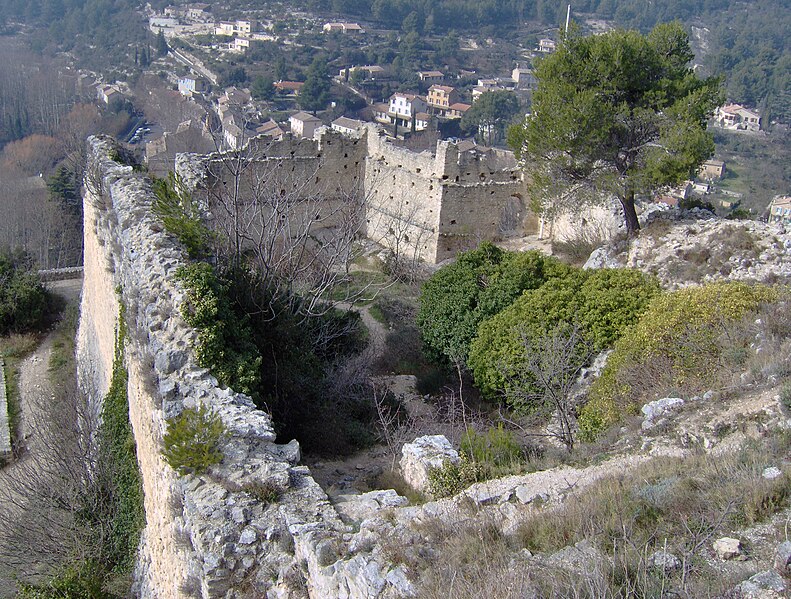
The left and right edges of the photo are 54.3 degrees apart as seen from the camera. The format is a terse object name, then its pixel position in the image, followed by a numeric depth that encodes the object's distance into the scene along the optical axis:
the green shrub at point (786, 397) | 6.45
